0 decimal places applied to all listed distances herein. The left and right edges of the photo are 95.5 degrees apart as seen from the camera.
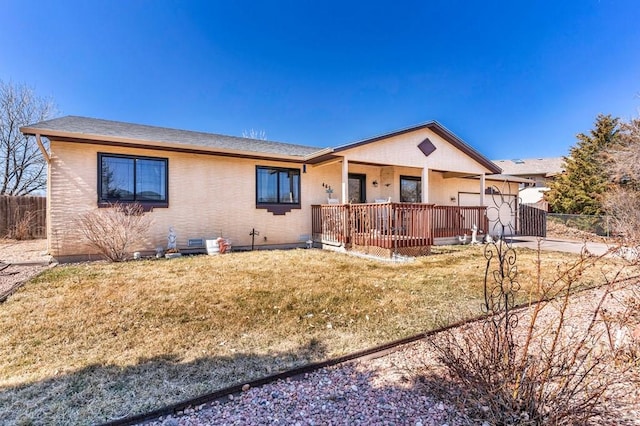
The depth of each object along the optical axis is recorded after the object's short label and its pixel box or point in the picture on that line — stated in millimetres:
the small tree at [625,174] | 13383
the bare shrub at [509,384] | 1806
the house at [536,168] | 25448
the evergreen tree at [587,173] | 18109
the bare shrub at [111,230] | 7164
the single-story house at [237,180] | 7566
